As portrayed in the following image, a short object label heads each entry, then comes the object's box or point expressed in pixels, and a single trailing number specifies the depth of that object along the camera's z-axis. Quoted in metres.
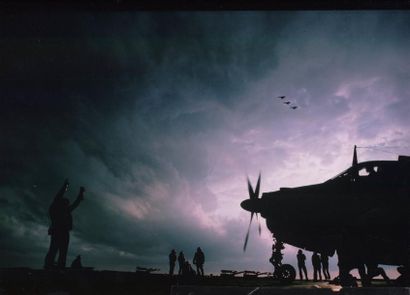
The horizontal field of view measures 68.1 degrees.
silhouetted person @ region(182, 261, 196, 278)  22.89
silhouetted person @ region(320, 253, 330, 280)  17.97
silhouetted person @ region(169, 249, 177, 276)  22.64
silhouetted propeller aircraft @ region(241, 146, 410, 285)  11.18
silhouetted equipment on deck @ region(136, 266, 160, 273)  22.57
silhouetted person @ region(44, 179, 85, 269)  9.16
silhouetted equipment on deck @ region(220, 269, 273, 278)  21.49
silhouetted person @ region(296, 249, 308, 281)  20.77
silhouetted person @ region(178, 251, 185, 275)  24.06
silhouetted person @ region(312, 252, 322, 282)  19.30
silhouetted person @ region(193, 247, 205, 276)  22.83
